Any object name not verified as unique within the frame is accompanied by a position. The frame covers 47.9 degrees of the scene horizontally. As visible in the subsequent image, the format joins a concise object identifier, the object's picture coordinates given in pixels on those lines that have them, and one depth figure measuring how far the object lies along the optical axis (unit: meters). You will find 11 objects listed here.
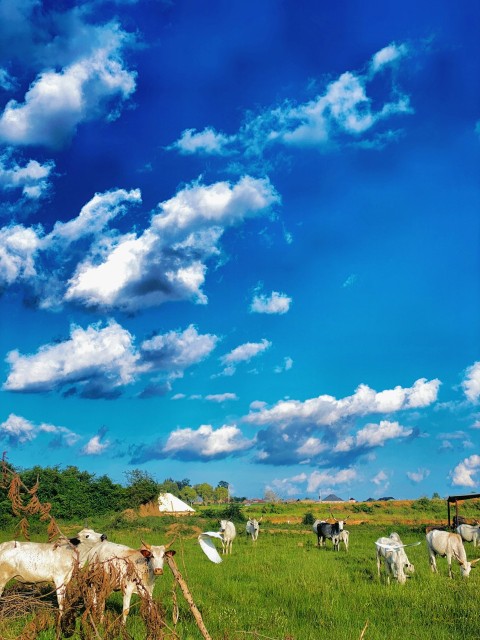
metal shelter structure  29.97
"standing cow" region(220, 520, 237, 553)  26.55
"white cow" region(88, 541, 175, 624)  9.35
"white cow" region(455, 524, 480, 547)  27.98
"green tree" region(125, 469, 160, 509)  49.34
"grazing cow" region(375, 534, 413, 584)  15.95
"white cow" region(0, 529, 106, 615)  10.58
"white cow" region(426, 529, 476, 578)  17.53
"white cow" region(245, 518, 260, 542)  32.47
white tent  58.92
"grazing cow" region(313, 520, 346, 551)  27.84
